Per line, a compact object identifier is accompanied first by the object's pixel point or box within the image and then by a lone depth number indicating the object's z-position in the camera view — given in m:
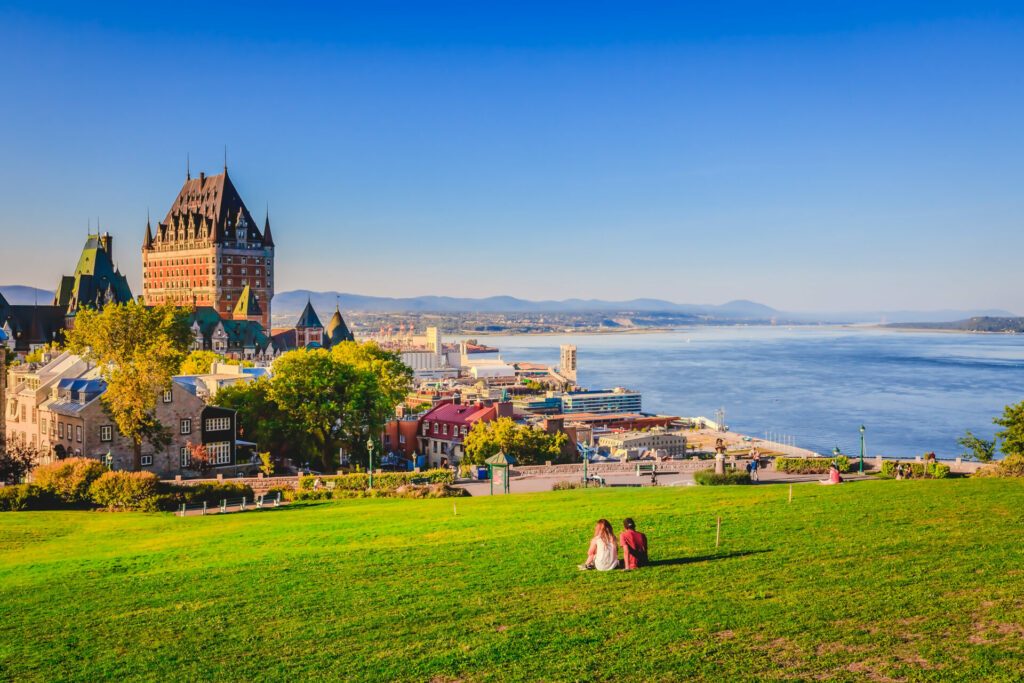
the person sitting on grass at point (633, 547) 17.03
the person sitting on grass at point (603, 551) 17.02
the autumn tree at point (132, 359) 45.91
